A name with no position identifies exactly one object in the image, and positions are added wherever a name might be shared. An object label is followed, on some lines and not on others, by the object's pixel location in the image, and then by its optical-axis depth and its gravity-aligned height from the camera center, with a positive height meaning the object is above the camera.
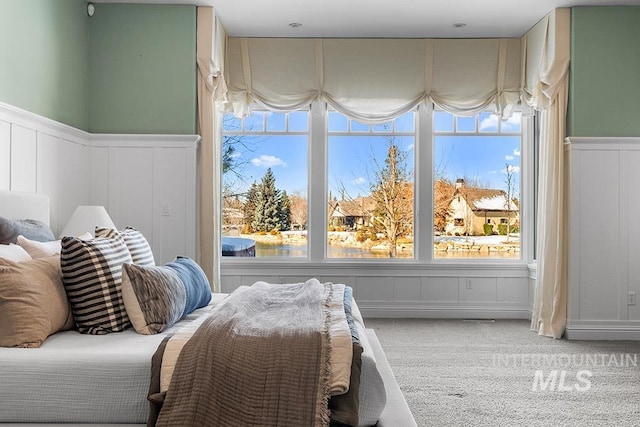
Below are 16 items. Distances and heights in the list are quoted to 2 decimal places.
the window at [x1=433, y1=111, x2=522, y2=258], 6.26 +0.32
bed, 2.05 -0.59
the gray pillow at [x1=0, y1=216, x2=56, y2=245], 3.03 -0.09
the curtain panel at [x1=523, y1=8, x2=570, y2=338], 5.30 +0.34
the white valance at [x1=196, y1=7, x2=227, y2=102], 5.20 +1.39
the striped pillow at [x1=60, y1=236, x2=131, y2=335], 2.49 -0.31
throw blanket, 1.90 -0.52
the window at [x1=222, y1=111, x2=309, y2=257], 6.27 +0.31
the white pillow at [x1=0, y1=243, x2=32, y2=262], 2.54 -0.17
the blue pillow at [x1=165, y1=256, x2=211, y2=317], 2.83 -0.34
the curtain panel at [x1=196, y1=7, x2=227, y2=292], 5.20 +0.62
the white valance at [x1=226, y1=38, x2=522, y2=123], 6.04 +1.38
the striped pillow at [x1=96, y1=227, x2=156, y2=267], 3.01 -0.16
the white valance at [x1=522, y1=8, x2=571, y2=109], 5.29 +1.39
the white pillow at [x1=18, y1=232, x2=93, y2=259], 2.79 -0.16
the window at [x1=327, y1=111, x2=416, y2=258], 6.28 +0.27
